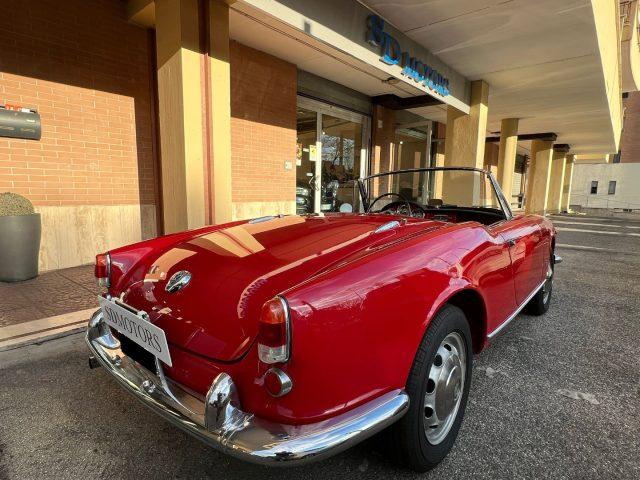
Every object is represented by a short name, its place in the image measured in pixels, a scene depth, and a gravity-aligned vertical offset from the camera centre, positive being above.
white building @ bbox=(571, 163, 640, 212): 33.81 -0.05
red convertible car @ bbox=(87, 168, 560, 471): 1.20 -0.58
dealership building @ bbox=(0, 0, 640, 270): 4.34 +1.39
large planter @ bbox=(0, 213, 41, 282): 4.07 -0.81
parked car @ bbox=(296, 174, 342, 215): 8.52 -0.38
